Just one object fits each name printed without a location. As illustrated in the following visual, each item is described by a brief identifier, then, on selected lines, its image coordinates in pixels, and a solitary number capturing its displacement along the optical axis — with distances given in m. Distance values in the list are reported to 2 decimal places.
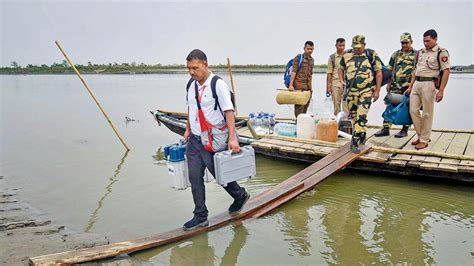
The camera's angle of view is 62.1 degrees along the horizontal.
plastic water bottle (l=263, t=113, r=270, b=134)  8.52
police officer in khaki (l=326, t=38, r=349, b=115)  7.86
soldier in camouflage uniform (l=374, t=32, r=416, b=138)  6.91
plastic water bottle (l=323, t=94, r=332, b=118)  7.00
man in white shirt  3.79
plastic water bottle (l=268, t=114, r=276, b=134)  8.46
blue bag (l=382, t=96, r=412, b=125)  6.72
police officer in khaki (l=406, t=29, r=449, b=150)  5.85
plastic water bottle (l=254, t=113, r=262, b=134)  8.56
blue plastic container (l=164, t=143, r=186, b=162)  4.16
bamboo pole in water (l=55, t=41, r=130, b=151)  8.06
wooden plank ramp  3.47
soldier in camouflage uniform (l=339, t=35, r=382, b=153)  6.20
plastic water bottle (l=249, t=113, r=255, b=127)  8.78
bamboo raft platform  5.56
